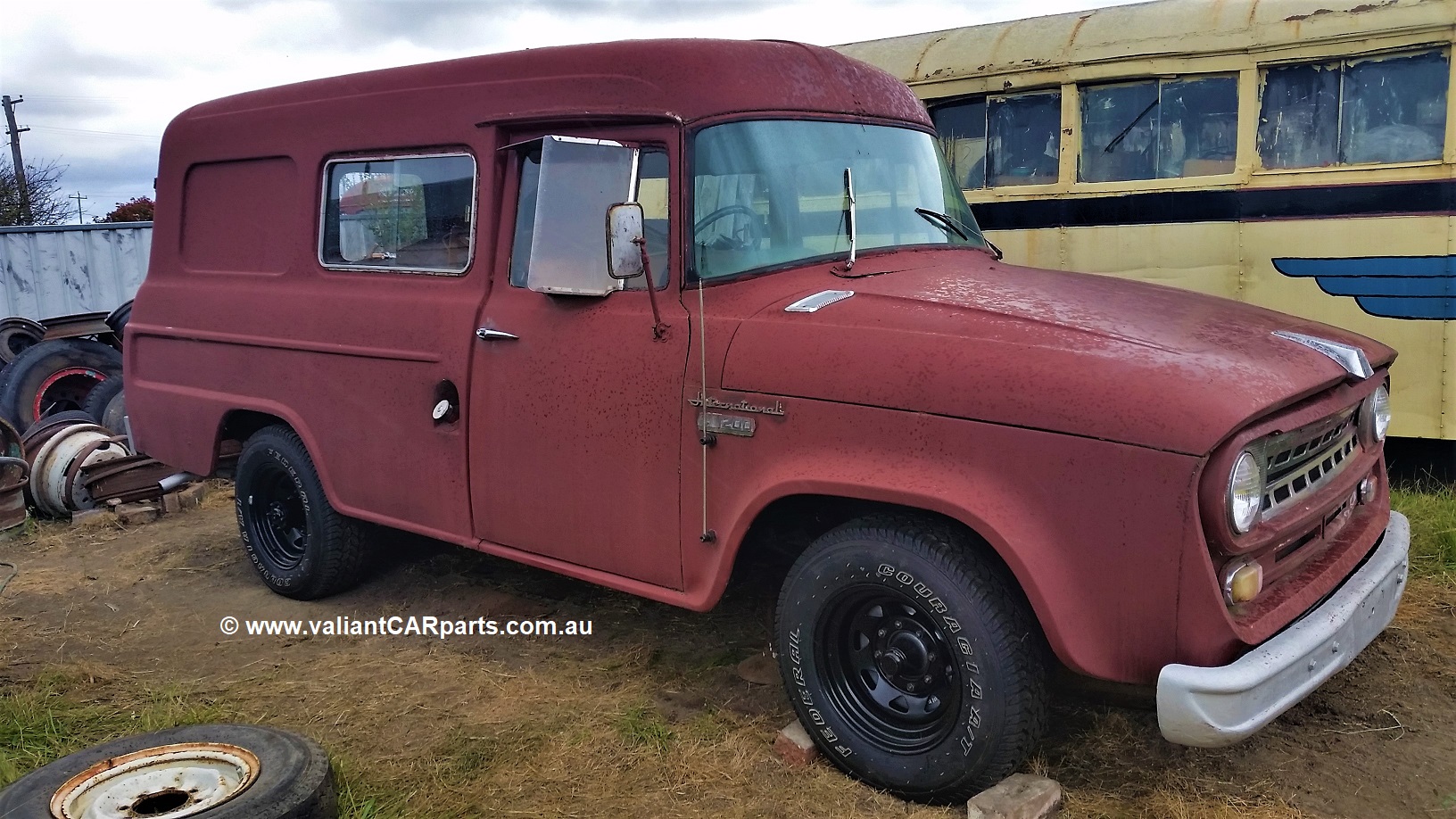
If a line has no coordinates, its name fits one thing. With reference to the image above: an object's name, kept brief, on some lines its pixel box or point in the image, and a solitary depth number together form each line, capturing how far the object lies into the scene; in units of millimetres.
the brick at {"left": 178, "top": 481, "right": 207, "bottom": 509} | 7137
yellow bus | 5695
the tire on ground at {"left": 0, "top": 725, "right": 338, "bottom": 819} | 2822
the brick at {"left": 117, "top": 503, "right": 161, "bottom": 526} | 6793
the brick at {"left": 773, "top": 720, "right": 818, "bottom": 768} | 3250
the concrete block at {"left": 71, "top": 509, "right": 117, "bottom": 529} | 6773
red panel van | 2633
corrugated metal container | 11641
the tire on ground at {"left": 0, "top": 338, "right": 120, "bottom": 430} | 8391
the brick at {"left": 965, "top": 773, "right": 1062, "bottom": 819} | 2793
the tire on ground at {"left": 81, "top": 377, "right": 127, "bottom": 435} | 8211
